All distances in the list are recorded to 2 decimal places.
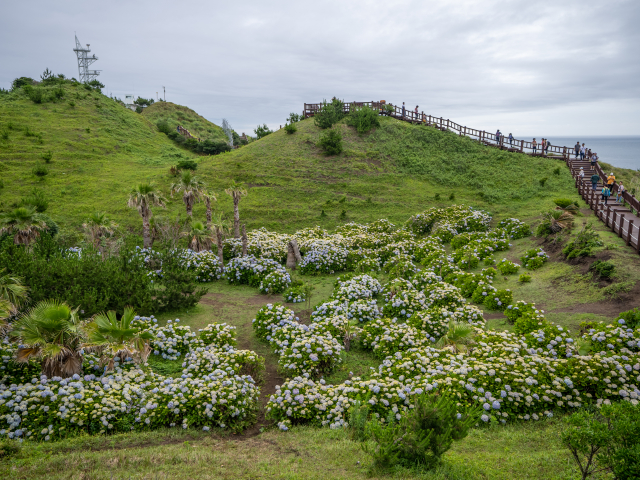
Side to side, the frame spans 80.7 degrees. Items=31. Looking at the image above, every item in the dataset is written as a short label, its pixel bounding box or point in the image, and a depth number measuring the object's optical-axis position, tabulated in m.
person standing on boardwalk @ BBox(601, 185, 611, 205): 21.48
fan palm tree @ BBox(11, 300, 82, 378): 8.46
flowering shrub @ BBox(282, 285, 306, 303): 16.72
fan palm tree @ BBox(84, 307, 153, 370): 8.74
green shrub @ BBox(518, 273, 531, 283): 15.83
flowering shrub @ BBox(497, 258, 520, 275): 16.98
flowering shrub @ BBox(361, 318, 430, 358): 11.31
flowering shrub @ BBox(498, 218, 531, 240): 21.51
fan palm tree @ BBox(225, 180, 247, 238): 21.81
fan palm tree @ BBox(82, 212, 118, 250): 20.25
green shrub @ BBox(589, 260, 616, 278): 13.48
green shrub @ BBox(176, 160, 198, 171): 35.31
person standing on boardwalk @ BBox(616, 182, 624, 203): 21.56
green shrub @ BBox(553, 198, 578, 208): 22.05
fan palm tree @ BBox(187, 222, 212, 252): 21.48
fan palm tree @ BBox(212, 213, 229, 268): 20.12
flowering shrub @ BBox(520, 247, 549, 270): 16.86
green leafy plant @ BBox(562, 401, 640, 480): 4.70
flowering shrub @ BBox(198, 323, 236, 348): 11.87
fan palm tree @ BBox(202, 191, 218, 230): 21.86
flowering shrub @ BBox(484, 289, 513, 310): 14.11
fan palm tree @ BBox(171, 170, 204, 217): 21.73
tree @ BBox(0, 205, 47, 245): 16.61
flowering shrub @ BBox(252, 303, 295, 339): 13.26
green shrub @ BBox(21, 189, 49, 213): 20.46
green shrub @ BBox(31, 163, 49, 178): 31.67
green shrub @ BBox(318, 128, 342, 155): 39.22
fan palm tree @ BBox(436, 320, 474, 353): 10.40
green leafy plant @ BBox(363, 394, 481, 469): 5.97
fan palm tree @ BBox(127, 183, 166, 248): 20.11
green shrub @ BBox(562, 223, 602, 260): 15.53
